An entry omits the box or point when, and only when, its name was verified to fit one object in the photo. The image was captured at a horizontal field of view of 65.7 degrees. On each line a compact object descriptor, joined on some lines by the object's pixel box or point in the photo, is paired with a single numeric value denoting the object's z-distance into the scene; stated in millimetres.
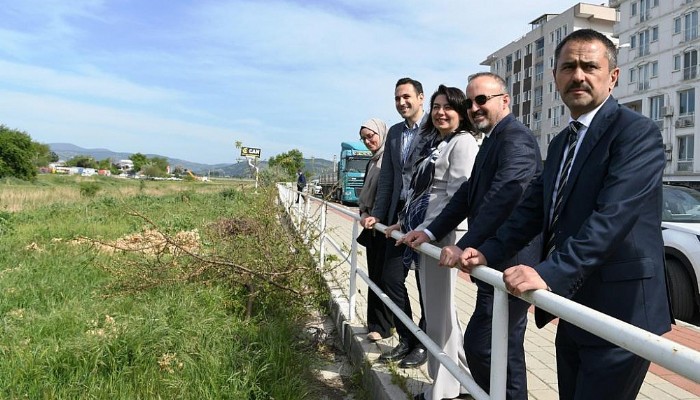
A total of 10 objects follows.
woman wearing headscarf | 4141
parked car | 5637
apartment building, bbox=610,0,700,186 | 35375
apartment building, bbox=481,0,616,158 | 48206
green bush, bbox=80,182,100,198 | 35394
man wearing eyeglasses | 2443
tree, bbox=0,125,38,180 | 63188
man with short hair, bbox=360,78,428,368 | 3793
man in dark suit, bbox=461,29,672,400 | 1653
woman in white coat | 3049
